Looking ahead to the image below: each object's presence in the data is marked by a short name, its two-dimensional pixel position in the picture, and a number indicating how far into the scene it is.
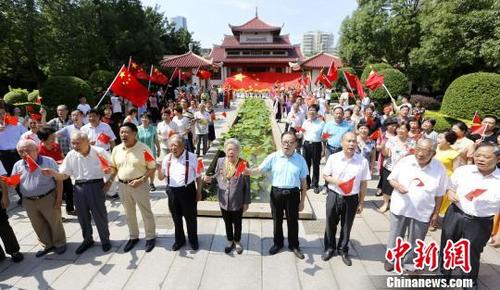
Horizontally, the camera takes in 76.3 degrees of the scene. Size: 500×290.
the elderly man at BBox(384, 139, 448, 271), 3.21
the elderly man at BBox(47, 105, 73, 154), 5.96
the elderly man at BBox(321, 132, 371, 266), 3.61
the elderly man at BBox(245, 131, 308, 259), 3.68
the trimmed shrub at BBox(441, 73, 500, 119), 12.24
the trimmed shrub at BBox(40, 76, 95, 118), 11.66
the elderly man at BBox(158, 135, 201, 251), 3.83
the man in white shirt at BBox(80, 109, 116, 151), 5.36
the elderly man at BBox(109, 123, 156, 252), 3.85
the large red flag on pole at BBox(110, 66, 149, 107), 6.48
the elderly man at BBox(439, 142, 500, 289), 3.02
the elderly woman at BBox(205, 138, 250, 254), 3.73
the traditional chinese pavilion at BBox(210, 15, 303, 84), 37.88
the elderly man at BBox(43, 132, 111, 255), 3.82
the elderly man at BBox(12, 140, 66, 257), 3.72
